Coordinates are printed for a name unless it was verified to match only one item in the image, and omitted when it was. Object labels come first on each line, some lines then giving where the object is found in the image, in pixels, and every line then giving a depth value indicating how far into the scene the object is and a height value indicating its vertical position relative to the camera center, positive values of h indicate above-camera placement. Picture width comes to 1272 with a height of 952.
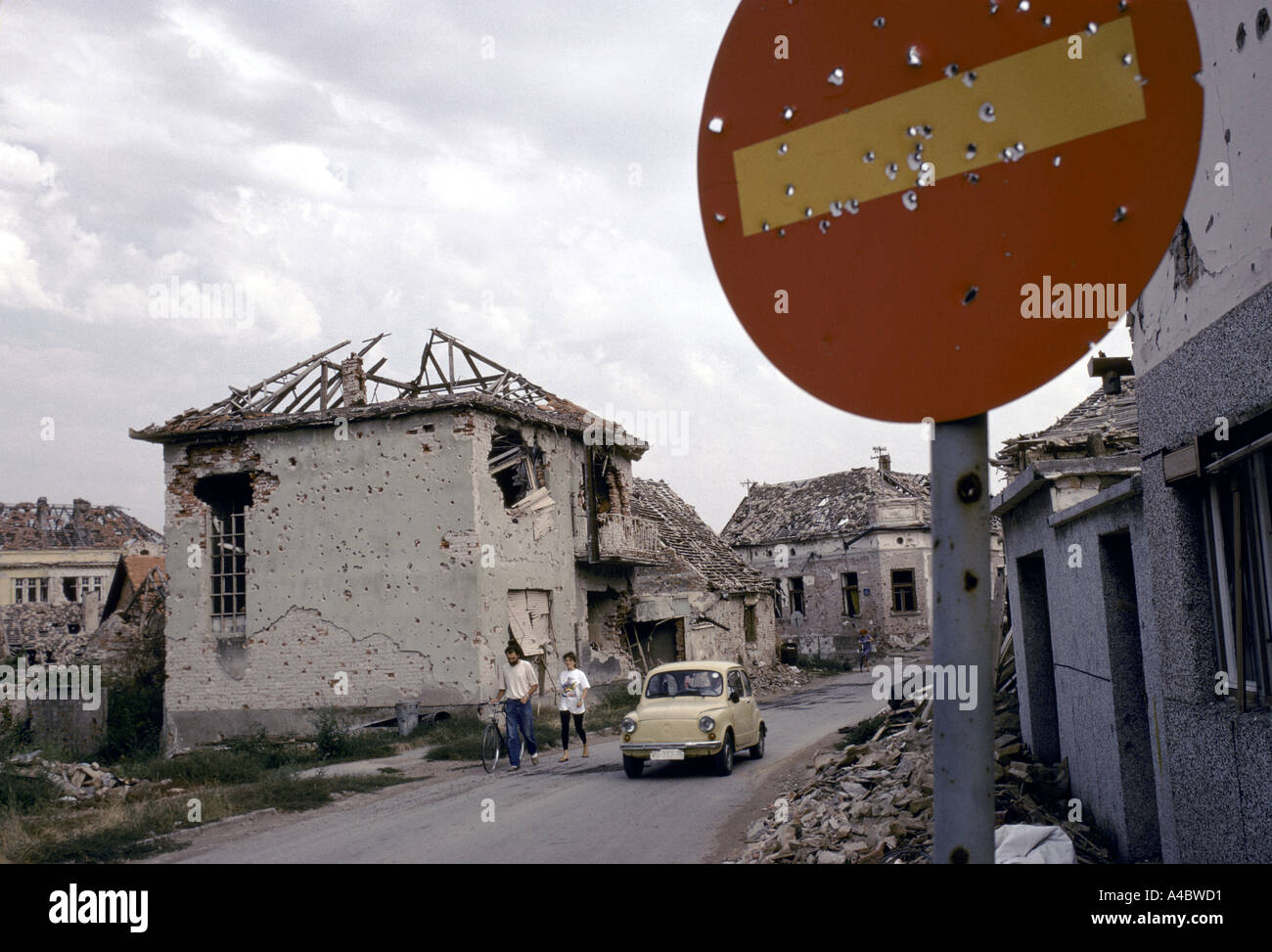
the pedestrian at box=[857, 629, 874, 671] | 40.65 -2.88
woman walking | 16.42 -1.62
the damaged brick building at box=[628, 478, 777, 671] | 29.89 -0.46
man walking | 15.23 -1.56
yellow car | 13.80 -1.85
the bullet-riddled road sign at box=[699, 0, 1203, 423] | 1.31 +0.52
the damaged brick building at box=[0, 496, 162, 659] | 58.00 +4.03
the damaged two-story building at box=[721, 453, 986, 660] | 44.38 +0.97
